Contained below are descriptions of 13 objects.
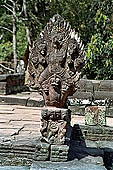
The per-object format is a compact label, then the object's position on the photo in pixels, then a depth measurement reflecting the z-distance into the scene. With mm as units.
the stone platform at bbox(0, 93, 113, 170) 5027
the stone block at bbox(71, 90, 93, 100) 10372
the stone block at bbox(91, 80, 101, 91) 10398
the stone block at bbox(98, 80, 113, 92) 10359
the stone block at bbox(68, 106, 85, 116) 9742
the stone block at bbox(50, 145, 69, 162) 4762
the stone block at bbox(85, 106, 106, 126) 7012
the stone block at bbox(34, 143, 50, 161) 4806
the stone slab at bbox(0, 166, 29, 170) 4688
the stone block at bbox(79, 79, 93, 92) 10375
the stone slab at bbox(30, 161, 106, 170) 4520
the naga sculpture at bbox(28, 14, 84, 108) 4871
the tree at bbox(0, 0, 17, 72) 17275
